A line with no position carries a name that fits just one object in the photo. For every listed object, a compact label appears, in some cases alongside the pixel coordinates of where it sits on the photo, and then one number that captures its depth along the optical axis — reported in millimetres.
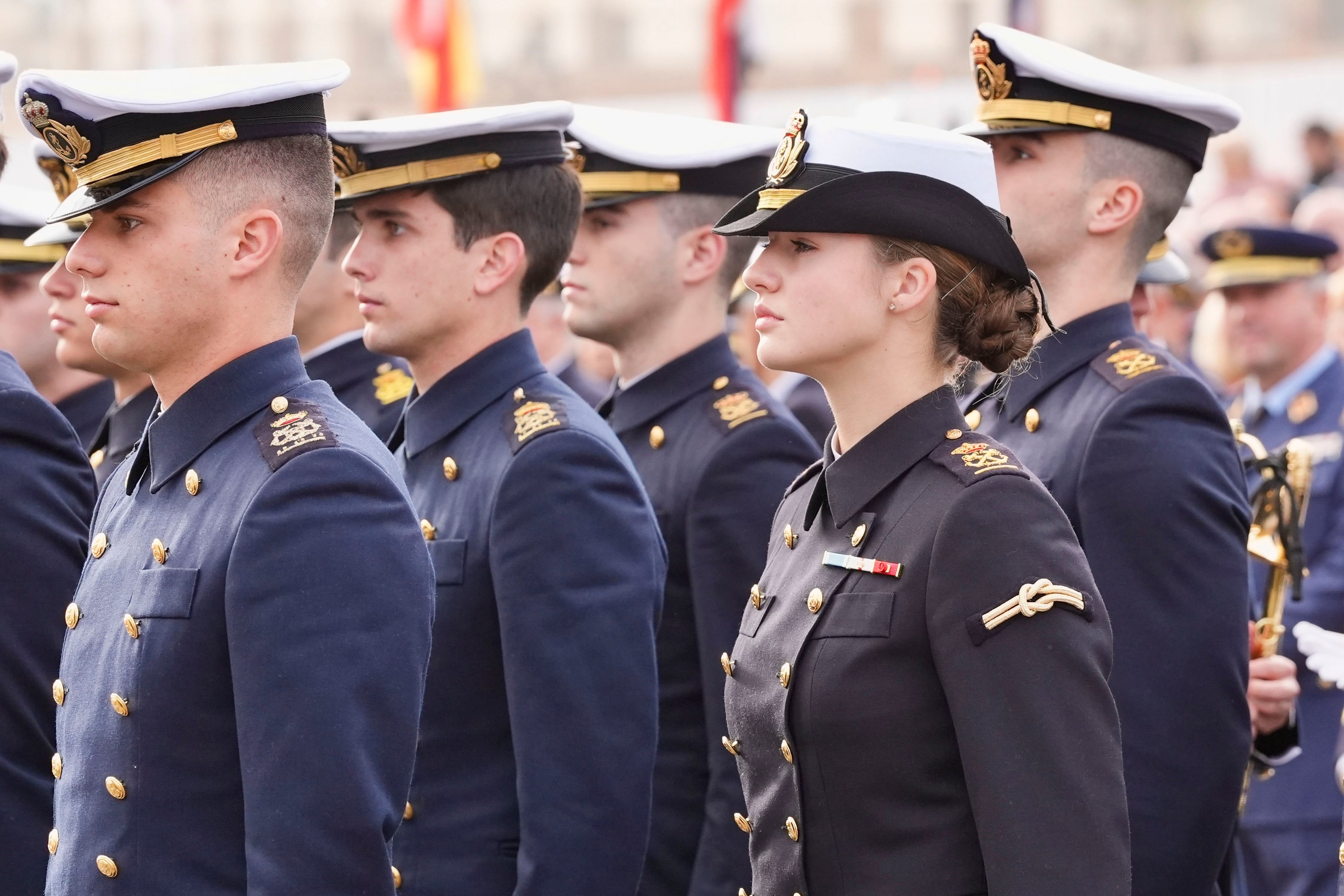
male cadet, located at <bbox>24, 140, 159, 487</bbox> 10516
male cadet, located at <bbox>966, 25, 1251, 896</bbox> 7352
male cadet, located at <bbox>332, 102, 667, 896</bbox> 7223
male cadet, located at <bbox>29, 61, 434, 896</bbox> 5289
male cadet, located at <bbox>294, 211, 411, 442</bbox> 10828
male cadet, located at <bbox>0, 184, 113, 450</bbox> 11547
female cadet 5328
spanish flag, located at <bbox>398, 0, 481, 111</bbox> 33094
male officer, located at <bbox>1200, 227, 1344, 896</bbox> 12258
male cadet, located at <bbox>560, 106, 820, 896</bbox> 8867
